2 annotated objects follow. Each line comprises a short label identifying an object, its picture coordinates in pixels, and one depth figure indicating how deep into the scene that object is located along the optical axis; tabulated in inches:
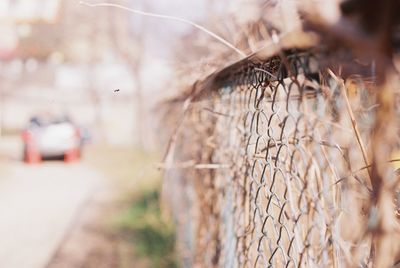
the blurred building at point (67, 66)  893.8
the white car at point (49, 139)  645.3
